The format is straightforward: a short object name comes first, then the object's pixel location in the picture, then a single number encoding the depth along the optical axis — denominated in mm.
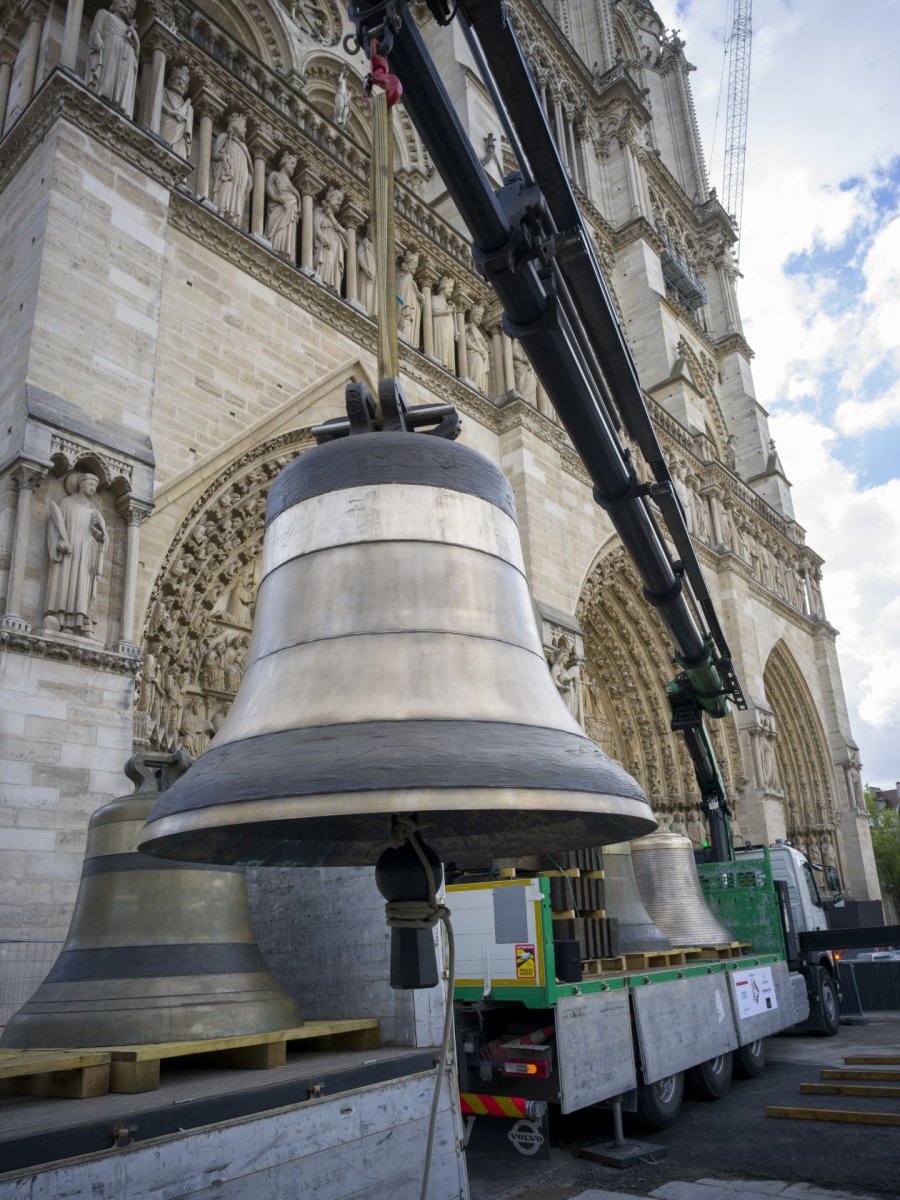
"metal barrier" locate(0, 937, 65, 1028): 6211
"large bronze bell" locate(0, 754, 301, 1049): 2898
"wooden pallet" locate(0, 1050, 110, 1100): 2439
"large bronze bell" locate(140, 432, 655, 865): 1649
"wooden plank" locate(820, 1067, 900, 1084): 7523
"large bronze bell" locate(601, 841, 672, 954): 8383
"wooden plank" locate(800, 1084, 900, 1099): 6918
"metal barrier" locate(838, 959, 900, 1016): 15008
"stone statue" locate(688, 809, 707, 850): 18234
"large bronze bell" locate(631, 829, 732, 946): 8969
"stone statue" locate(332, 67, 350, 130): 15695
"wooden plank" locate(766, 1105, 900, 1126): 6062
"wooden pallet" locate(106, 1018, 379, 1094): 2604
